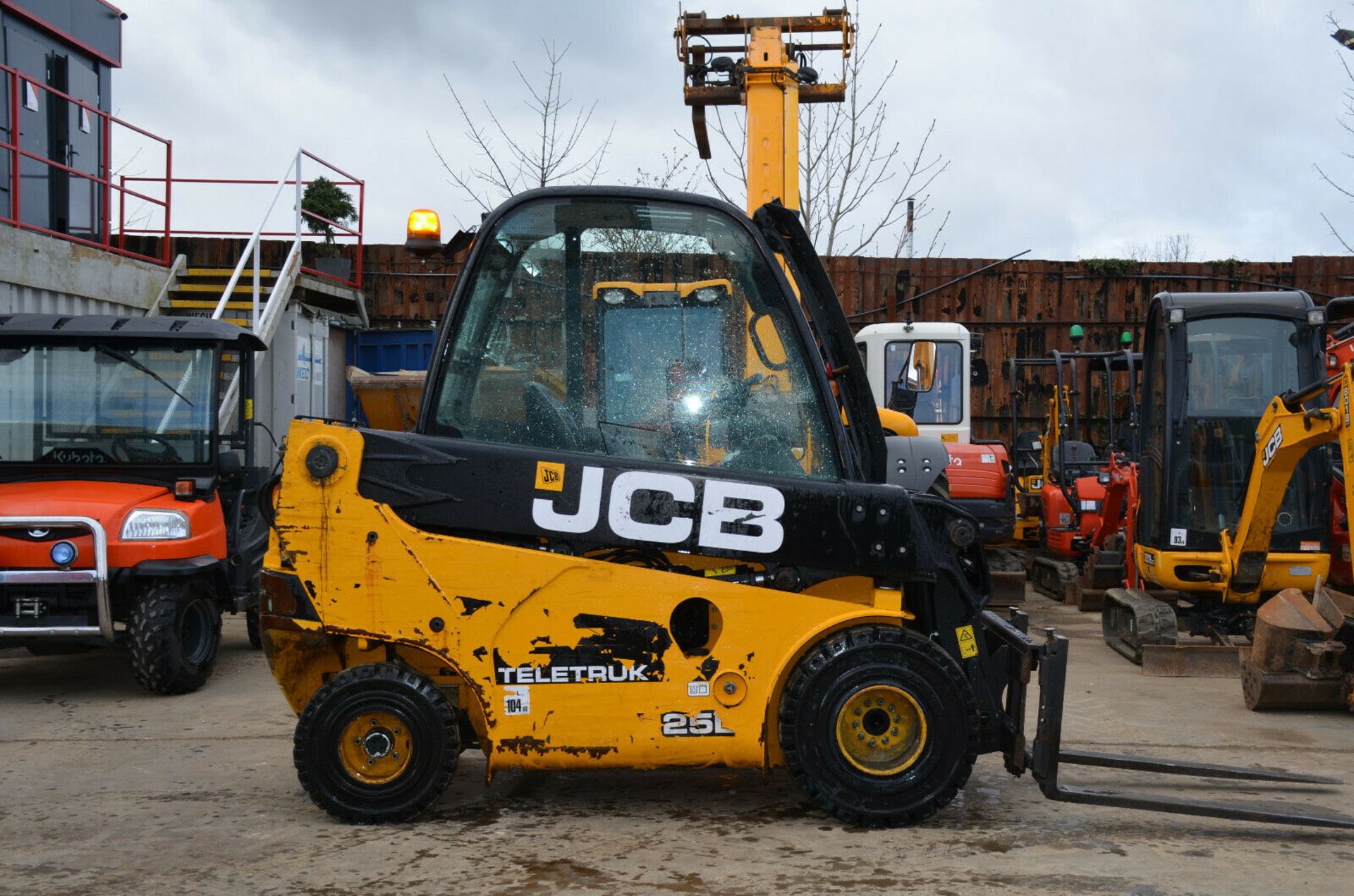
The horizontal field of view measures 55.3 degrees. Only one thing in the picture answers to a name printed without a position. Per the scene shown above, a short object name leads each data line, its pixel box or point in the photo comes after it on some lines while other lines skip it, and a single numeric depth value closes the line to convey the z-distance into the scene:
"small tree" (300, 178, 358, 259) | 17.52
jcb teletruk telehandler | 4.61
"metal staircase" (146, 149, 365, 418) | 14.03
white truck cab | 12.98
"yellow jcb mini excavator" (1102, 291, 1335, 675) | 8.46
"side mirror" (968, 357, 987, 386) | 12.23
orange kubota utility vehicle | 7.23
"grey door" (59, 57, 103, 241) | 14.80
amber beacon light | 5.02
